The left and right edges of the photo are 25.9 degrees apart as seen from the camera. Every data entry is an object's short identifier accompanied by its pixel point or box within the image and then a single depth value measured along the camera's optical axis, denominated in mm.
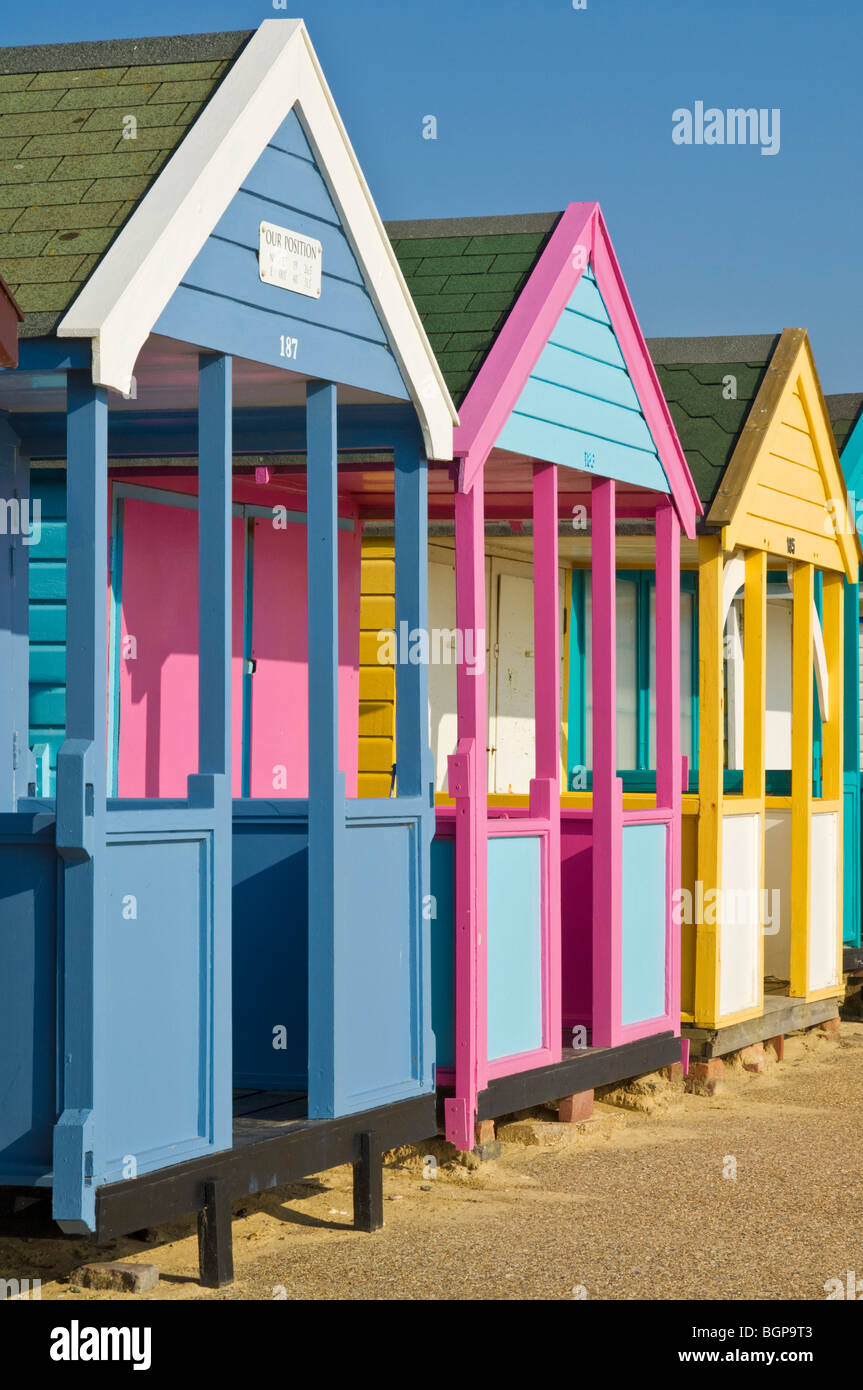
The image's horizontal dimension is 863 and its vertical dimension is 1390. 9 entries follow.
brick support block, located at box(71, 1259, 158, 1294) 5730
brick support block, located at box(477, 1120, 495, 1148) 7695
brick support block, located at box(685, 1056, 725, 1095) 9727
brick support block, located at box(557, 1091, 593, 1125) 8586
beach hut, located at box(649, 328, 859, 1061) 9758
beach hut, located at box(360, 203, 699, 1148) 7484
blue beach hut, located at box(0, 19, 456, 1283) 5191
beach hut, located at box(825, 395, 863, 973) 12438
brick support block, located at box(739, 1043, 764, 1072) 10445
